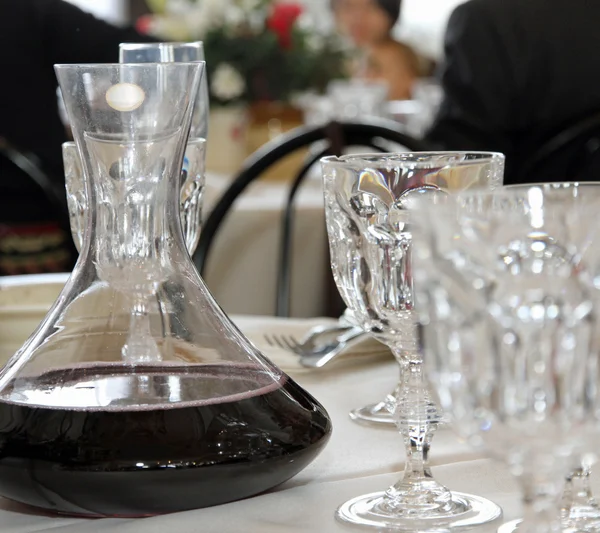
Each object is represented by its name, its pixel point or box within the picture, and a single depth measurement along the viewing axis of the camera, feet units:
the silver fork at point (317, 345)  4.61
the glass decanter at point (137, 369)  3.43
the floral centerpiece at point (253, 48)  13.66
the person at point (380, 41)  24.88
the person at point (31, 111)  11.70
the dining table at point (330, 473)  3.46
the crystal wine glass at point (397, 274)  3.43
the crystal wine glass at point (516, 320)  2.87
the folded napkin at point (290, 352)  4.62
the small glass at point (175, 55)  4.42
